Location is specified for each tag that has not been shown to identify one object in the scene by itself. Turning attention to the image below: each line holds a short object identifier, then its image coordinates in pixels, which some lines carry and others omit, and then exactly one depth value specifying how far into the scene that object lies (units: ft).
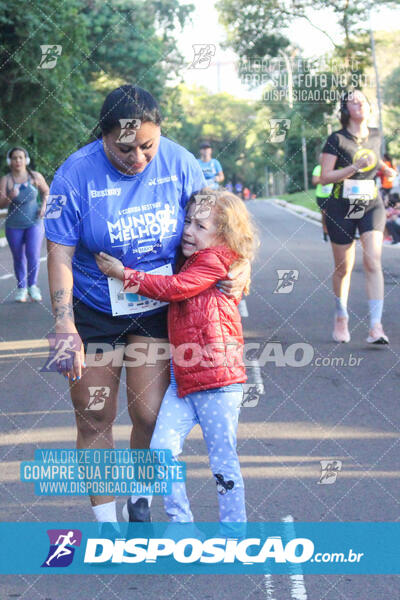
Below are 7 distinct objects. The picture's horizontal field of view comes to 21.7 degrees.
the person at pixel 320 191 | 43.10
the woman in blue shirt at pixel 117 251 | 13.19
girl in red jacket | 13.41
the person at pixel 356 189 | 28.32
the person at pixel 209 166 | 55.16
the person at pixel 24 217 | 40.09
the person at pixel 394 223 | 59.47
